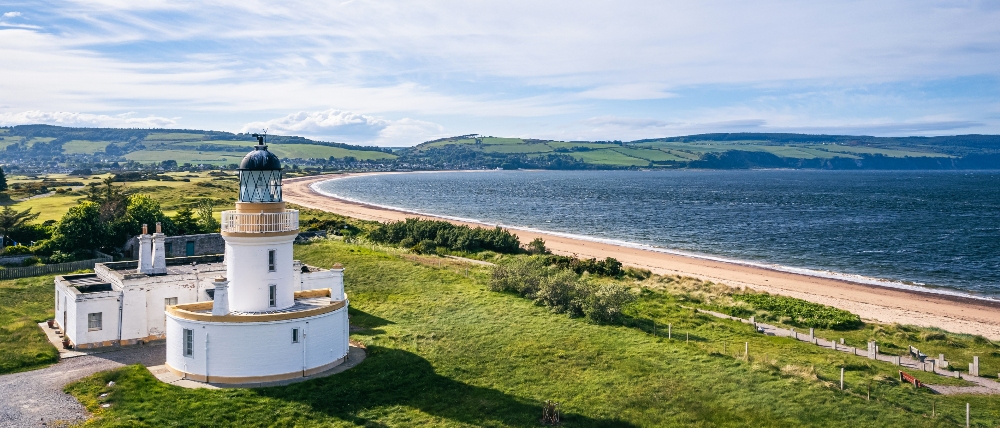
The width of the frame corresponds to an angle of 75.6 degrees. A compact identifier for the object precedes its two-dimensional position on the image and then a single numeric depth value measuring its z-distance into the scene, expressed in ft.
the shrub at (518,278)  104.83
